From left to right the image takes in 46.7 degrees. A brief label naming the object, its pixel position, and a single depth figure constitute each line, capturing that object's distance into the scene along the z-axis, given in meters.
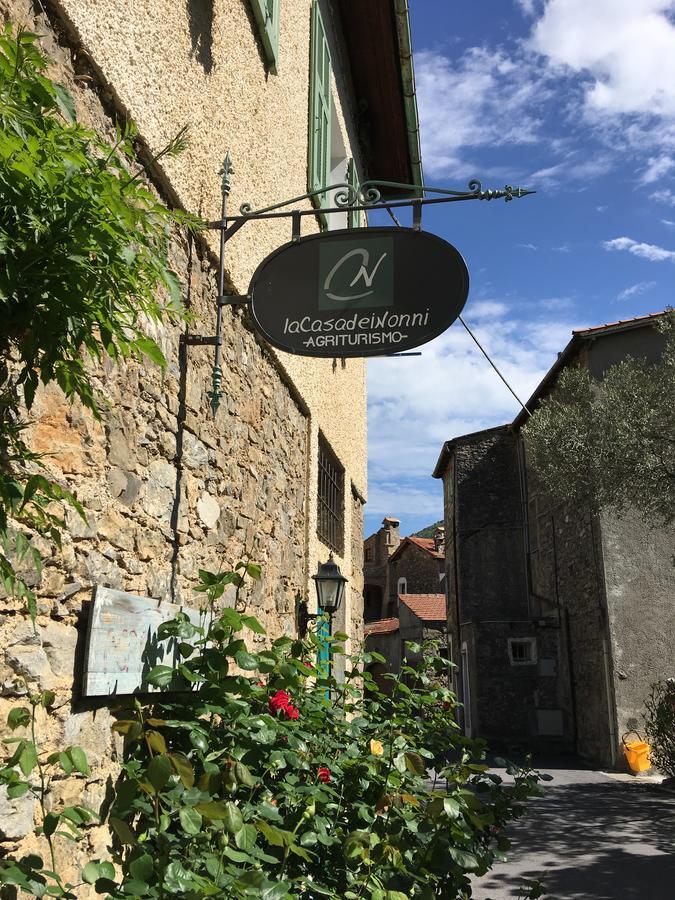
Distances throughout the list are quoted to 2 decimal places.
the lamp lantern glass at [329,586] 6.01
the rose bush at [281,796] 1.88
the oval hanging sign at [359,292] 3.51
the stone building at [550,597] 13.44
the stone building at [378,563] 41.47
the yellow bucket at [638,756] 12.41
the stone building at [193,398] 2.53
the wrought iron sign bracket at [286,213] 3.72
